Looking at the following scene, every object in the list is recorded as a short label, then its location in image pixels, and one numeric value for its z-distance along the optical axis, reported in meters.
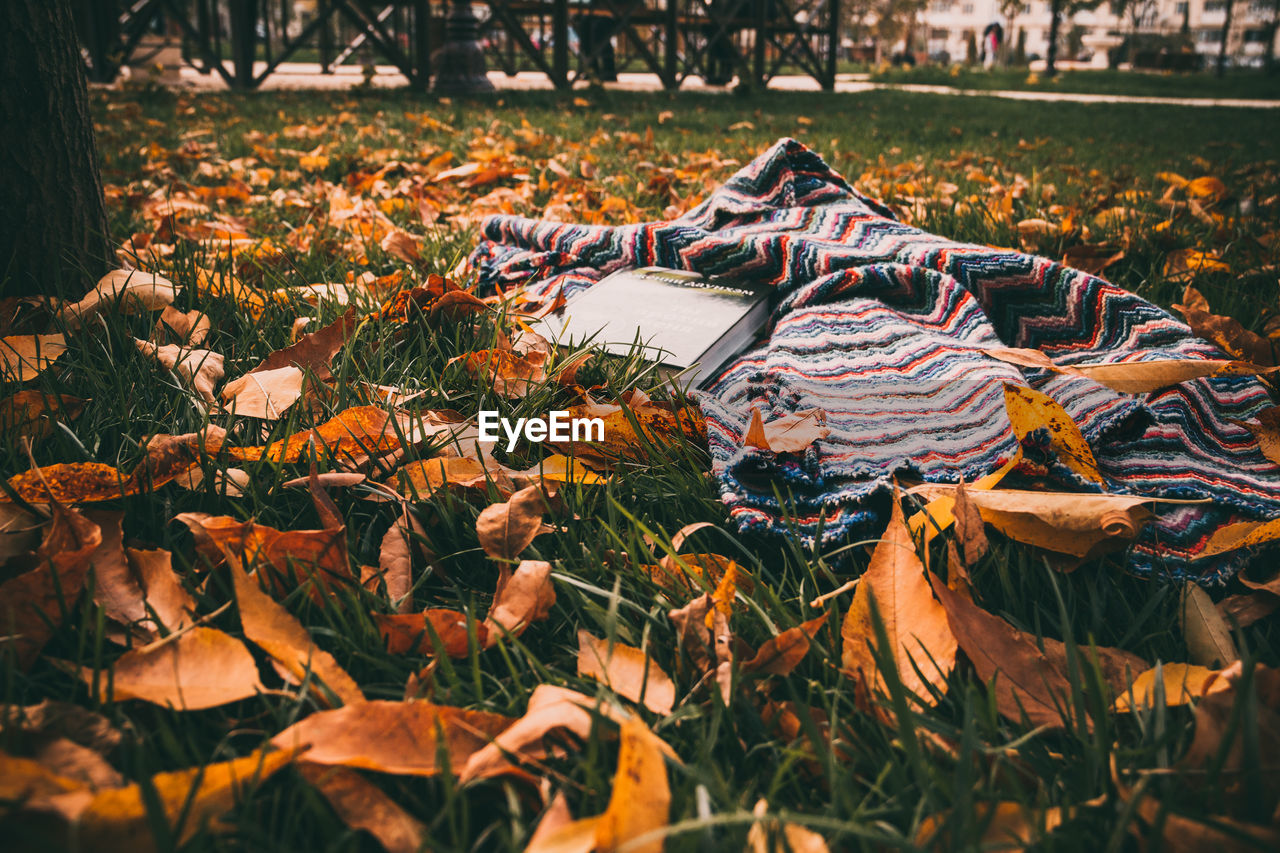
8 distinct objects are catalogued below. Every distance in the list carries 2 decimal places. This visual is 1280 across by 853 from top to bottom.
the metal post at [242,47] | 8.47
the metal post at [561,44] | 9.46
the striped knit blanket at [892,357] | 1.08
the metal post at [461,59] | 8.43
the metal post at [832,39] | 13.20
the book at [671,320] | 1.53
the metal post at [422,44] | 8.68
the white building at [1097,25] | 58.41
